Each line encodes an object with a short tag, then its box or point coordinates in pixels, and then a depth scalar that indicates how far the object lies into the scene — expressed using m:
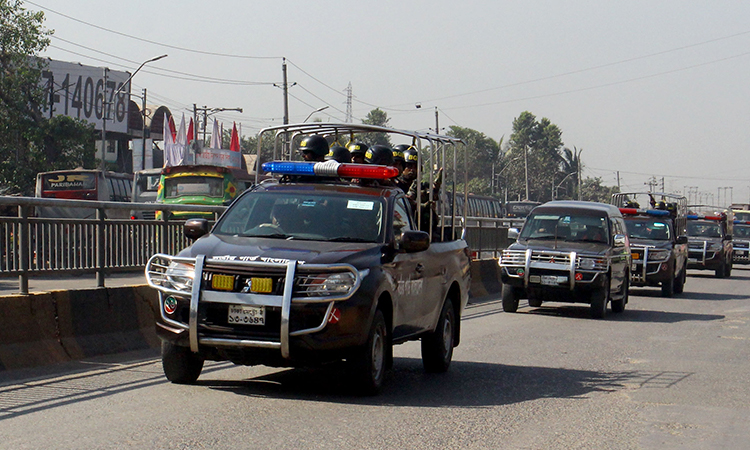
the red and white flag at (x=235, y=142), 57.91
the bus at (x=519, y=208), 67.12
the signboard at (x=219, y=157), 55.71
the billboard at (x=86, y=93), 71.50
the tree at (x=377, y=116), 116.36
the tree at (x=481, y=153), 136.12
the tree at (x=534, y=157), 124.88
